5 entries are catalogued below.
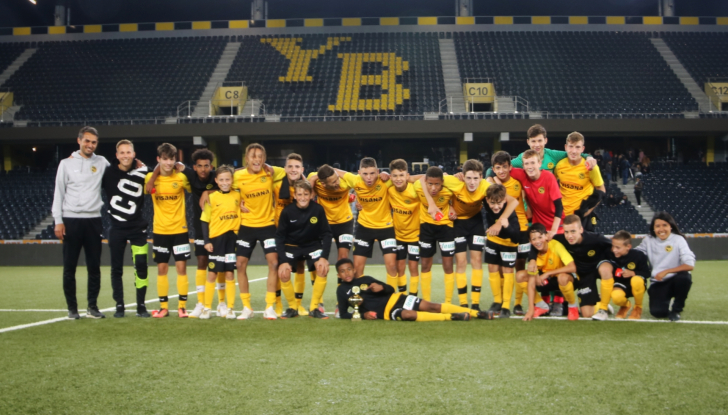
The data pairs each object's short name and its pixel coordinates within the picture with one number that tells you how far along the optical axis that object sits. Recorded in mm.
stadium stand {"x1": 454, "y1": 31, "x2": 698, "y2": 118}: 24672
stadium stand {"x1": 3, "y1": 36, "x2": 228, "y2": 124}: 25375
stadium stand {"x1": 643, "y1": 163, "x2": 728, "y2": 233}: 20125
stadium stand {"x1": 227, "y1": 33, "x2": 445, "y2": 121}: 25234
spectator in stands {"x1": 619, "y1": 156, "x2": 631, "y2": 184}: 23047
